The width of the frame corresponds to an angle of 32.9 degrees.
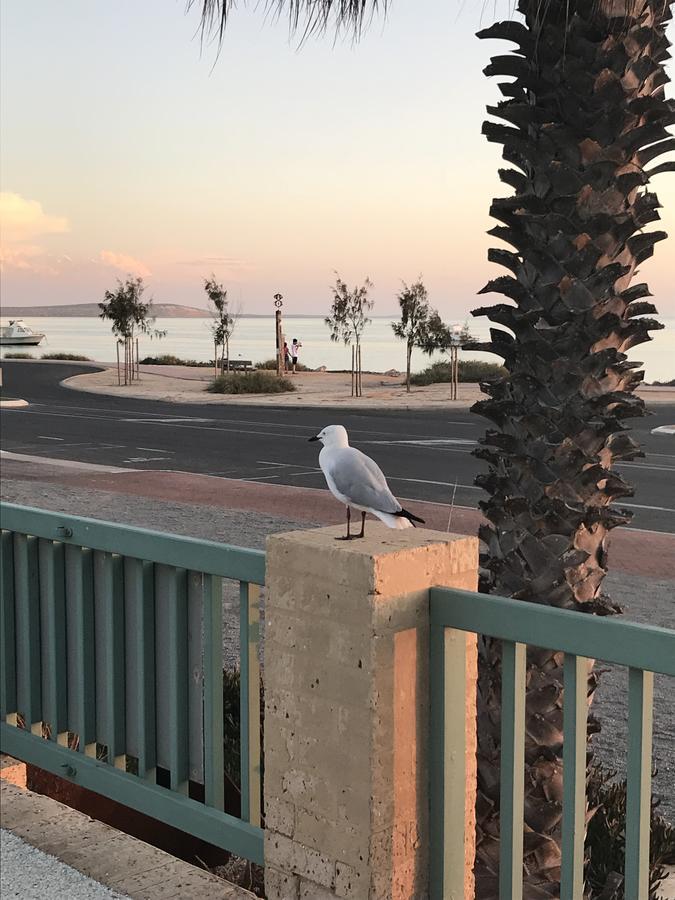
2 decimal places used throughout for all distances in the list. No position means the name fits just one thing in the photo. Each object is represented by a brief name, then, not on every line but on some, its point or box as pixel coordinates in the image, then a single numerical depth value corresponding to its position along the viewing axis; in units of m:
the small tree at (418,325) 40.91
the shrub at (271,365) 56.47
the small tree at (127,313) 48.03
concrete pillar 3.21
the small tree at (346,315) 44.41
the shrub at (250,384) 41.38
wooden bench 53.08
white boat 112.00
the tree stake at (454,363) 36.34
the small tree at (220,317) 49.78
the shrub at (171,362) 65.44
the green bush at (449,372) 44.94
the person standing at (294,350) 56.25
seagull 3.29
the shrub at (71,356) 70.29
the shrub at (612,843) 4.56
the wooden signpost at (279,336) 46.81
